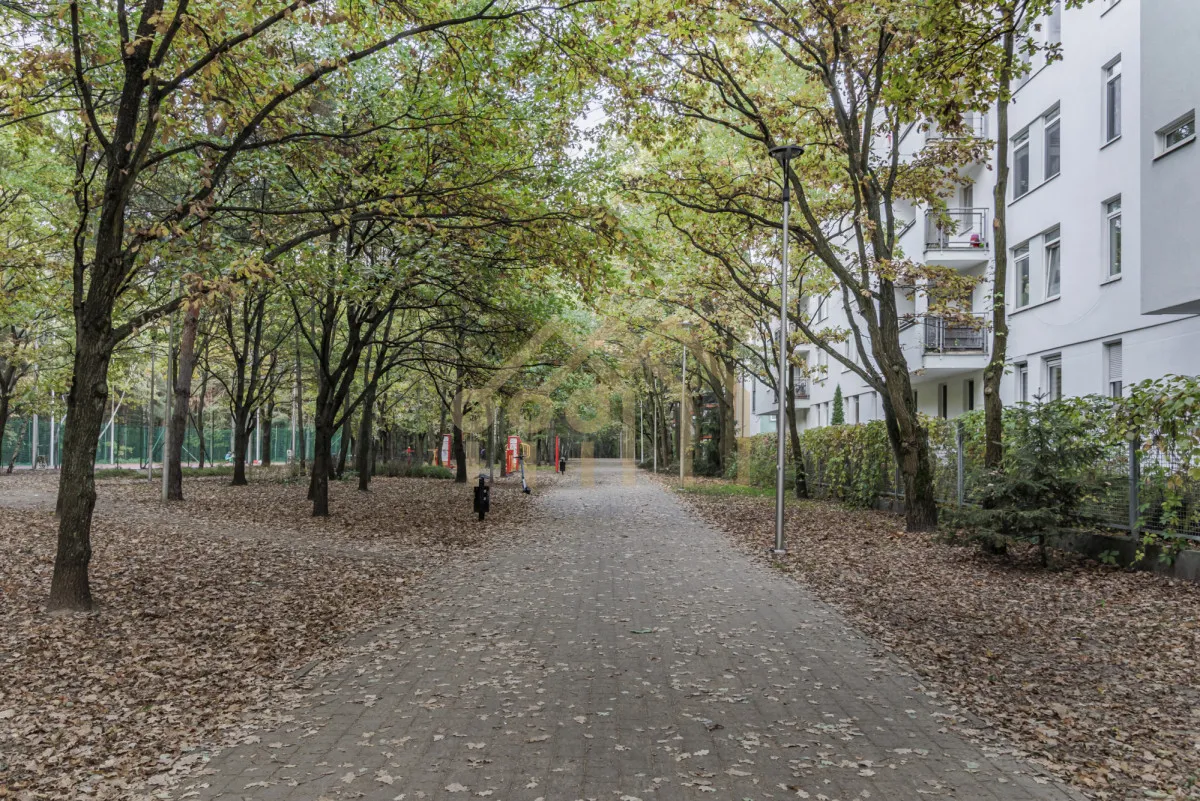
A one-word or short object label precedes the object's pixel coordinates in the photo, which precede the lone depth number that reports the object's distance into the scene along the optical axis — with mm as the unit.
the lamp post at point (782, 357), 13719
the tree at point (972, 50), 7453
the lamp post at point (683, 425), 36188
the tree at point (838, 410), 36031
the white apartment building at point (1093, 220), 12414
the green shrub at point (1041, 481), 11023
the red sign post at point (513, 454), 40312
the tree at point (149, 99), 7664
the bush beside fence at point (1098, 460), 6945
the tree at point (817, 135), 13922
